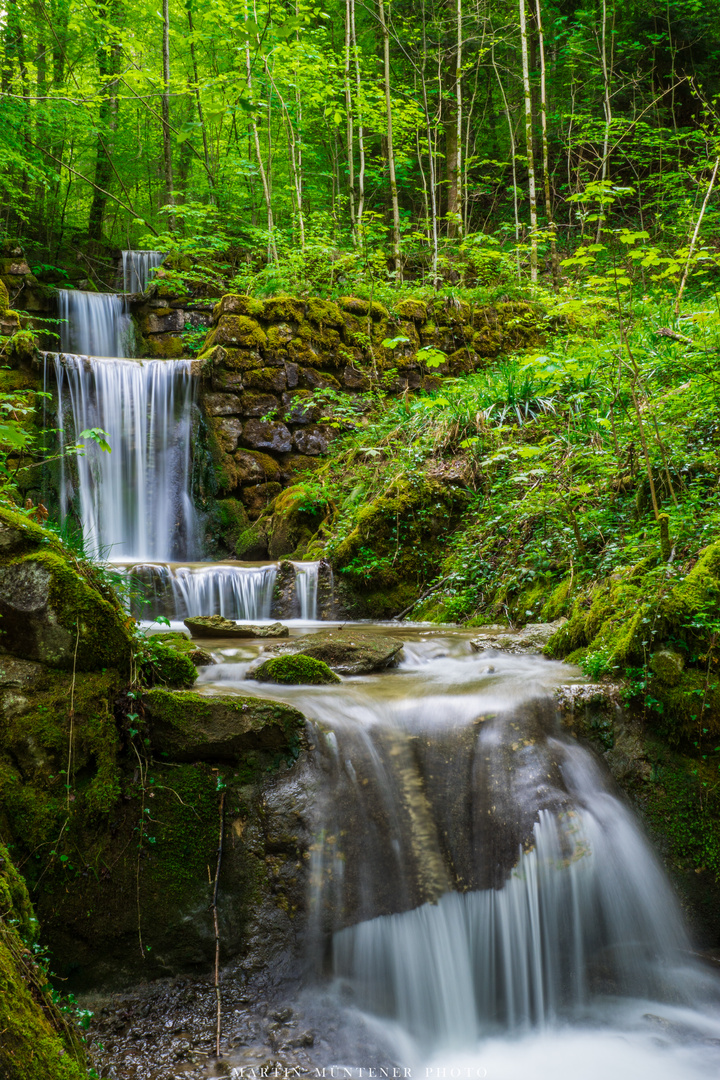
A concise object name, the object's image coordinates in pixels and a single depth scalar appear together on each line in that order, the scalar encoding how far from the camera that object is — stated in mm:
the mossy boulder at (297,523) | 8289
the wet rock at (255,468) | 9297
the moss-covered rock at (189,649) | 4352
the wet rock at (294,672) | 4059
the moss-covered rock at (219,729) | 3072
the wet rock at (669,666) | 3605
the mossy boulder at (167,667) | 3389
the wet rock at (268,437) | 9406
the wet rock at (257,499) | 9281
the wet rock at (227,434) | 9305
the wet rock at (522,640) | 5043
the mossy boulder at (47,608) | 2953
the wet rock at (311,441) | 9609
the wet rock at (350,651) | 4660
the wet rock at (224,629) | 5523
